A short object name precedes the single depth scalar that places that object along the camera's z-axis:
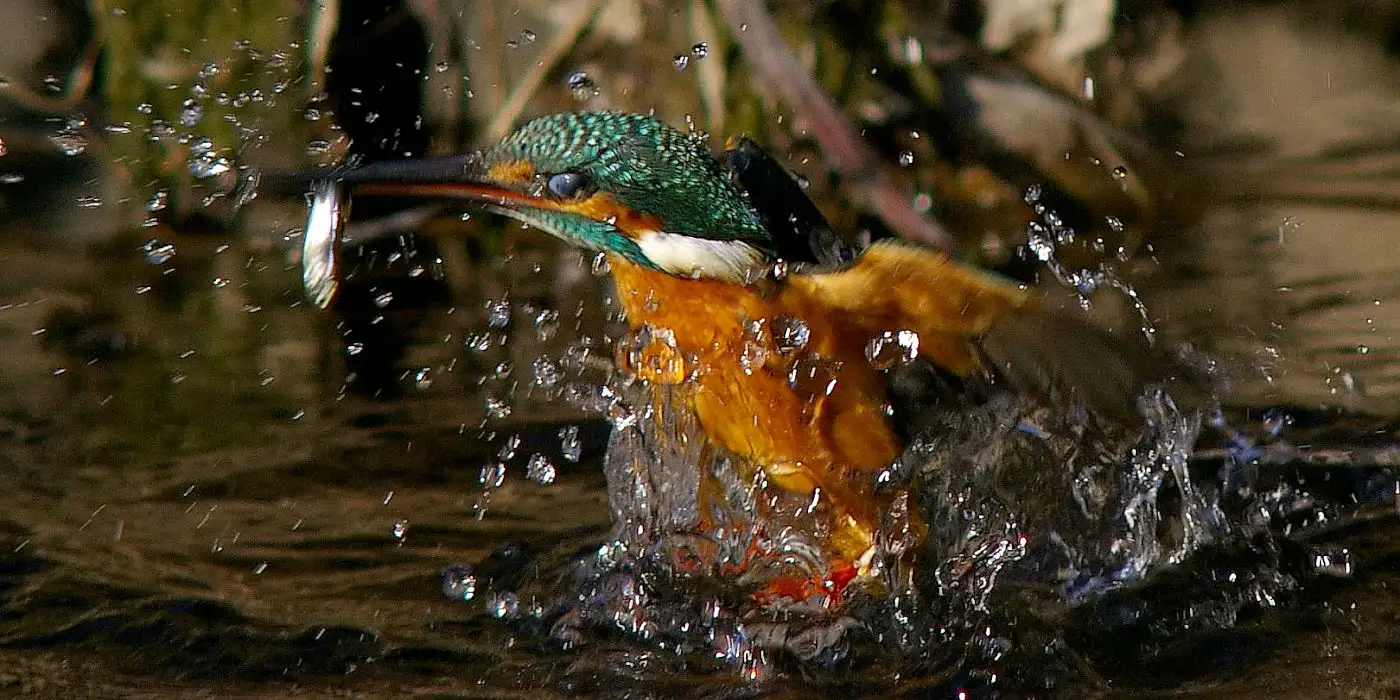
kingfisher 5.67
